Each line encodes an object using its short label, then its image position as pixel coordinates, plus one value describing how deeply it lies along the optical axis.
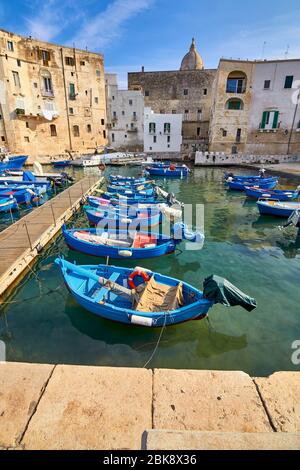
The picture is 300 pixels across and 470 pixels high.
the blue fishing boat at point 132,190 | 20.62
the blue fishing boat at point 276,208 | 16.91
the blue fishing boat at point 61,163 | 39.72
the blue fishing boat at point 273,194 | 20.03
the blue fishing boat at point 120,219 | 13.82
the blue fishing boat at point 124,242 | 10.61
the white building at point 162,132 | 45.44
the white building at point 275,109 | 37.28
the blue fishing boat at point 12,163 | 29.71
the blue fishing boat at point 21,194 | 18.52
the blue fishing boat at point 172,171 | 32.53
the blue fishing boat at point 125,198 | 17.66
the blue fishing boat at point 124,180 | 26.66
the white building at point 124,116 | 50.69
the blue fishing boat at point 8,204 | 16.72
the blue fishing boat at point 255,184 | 24.56
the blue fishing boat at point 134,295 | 6.70
